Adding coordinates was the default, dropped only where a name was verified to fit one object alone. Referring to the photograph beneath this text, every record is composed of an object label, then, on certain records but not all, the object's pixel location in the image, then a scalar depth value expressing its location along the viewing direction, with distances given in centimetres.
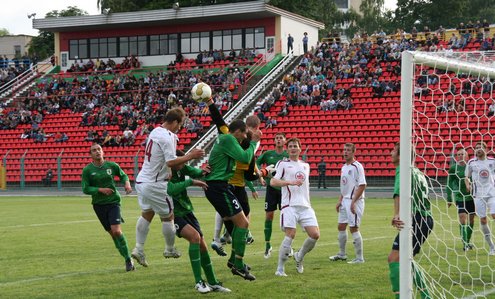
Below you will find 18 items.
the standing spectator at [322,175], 3272
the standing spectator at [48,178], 3878
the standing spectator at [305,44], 4503
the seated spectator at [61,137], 4325
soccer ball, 992
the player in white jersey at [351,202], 1202
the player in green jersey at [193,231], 948
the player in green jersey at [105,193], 1158
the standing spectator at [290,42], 4600
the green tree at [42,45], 7238
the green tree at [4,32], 13423
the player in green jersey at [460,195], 1271
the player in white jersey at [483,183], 1296
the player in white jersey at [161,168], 961
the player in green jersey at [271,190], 1299
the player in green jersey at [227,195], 1010
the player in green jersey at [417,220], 783
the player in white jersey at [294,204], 1066
